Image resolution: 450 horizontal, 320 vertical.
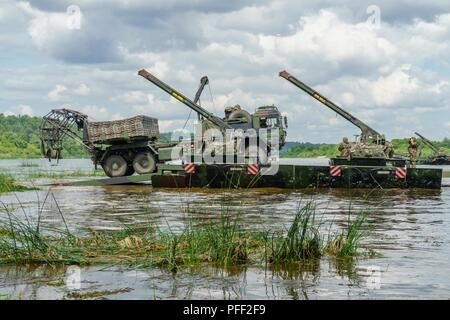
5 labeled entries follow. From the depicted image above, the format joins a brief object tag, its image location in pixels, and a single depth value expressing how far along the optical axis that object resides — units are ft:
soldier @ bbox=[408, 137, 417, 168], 84.64
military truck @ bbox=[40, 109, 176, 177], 91.91
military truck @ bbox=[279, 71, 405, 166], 80.64
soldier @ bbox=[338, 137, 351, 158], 82.74
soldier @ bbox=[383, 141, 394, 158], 86.28
